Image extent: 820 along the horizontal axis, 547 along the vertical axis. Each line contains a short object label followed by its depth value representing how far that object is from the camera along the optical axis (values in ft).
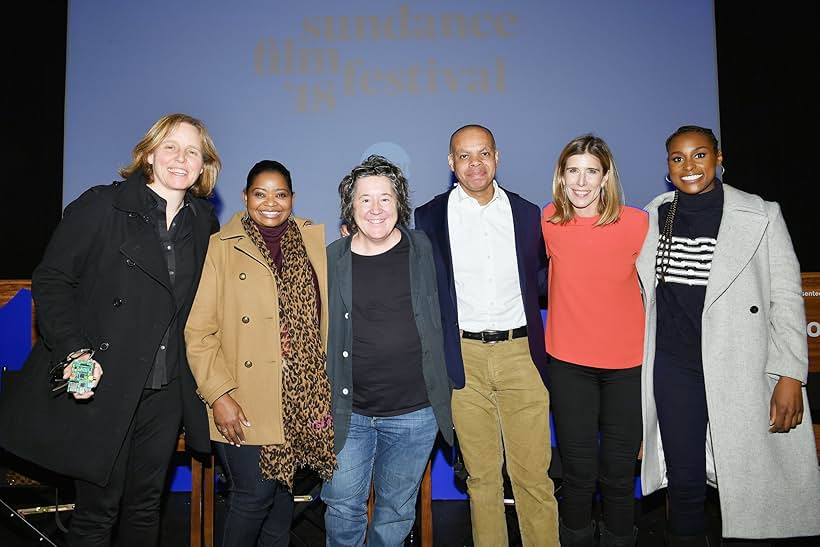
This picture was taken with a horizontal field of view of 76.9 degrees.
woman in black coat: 5.98
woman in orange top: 7.25
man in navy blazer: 7.48
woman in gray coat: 7.04
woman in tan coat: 6.40
